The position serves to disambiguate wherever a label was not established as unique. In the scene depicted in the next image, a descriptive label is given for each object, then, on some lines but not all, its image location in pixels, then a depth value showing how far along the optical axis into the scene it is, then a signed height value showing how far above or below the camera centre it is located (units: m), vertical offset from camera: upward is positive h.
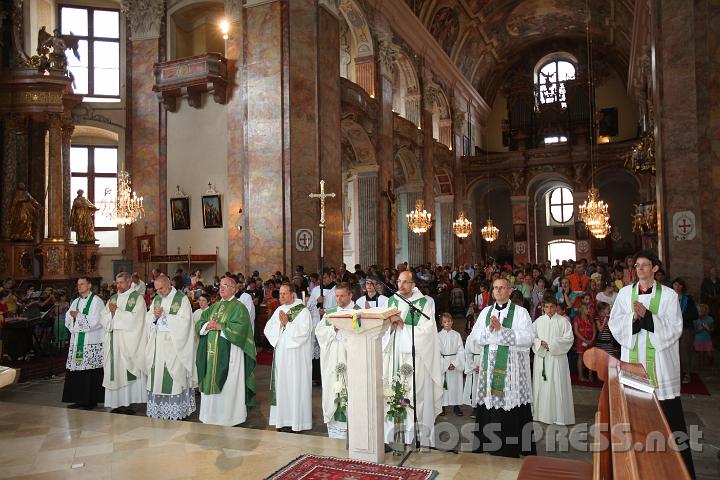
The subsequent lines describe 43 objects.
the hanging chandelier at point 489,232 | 28.41 +1.01
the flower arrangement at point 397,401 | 5.38 -1.33
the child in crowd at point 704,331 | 9.55 -1.32
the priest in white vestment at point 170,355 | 7.29 -1.17
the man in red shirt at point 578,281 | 12.62 -0.63
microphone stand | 5.19 -1.58
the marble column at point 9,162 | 16.06 +2.76
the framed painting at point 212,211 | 17.17 +1.38
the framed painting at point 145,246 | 17.78 +0.43
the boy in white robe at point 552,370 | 7.05 -1.43
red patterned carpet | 4.83 -1.79
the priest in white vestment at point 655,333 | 4.86 -0.69
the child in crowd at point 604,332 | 9.05 -1.25
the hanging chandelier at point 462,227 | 26.92 +1.21
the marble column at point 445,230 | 30.50 +1.25
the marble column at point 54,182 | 16.39 +2.22
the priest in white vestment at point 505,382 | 5.27 -1.15
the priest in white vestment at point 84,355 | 8.15 -1.28
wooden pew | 1.50 -0.53
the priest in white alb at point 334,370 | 6.24 -1.21
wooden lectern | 5.00 -1.02
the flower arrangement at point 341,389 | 6.18 -1.37
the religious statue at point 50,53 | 16.44 +5.78
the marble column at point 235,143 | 16.70 +3.29
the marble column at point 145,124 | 18.16 +4.20
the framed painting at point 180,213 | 17.73 +1.40
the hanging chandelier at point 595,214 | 19.75 +1.25
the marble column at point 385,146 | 21.05 +3.94
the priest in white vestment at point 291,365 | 6.85 -1.26
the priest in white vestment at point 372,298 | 7.91 -0.59
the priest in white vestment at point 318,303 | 9.87 -0.83
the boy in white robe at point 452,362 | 7.89 -1.42
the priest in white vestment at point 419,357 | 5.82 -1.01
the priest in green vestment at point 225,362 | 7.02 -1.23
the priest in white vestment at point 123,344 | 7.90 -1.12
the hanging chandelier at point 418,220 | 22.88 +1.33
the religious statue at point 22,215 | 15.77 +1.27
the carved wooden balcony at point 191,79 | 16.61 +5.12
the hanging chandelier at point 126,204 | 16.36 +1.58
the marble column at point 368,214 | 20.81 +1.45
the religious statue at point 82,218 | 16.67 +1.22
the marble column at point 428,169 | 26.17 +3.77
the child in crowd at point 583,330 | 9.21 -1.22
